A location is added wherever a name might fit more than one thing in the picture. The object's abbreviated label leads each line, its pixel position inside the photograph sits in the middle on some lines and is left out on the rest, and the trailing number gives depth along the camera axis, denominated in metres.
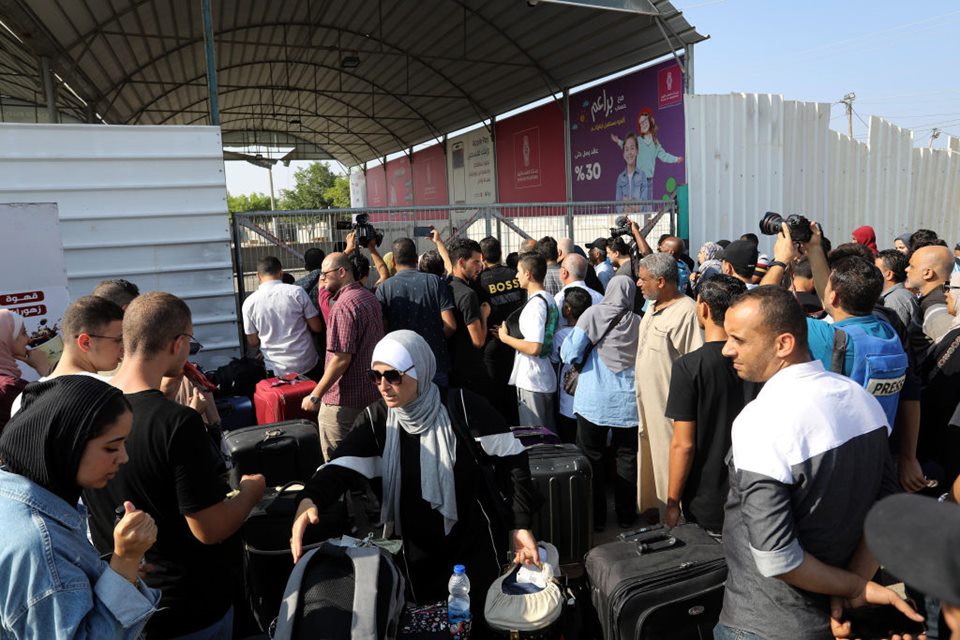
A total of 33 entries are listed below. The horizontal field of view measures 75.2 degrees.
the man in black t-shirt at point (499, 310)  5.25
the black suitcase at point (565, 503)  3.38
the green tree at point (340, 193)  53.25
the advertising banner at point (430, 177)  24.75
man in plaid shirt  4.02
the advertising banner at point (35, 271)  4.95
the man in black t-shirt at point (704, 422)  2.70
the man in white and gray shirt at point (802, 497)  1.63
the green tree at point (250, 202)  61.78
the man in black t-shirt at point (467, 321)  4.96
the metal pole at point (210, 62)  6.81
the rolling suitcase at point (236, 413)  4.81
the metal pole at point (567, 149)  16.83
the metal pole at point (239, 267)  6.55
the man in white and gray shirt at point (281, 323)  5.13
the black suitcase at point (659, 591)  2.13
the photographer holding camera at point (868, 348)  2.73
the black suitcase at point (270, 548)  2.63
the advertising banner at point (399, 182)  28.05
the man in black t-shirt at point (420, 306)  4.76
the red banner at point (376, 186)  30.73
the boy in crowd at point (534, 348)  4.52
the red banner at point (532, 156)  17.83
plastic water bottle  2.09
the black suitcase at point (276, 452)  3.61
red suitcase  4.66
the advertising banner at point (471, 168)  21.50
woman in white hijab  2.36
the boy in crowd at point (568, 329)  4.55
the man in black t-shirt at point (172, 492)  1.94
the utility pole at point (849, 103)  36.09
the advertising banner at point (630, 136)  13.55
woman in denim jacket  1.34
